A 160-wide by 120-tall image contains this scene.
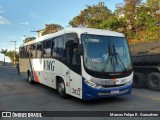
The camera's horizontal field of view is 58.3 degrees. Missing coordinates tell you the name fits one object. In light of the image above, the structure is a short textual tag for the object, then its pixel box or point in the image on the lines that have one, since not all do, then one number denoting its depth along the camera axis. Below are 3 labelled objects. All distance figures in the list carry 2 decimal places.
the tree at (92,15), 23.94
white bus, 5.01
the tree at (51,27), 37.74
